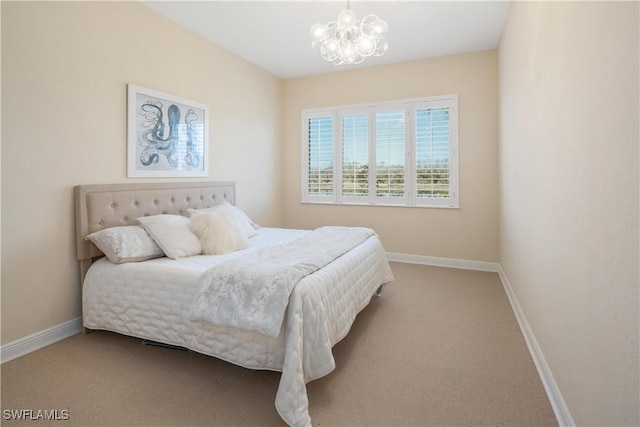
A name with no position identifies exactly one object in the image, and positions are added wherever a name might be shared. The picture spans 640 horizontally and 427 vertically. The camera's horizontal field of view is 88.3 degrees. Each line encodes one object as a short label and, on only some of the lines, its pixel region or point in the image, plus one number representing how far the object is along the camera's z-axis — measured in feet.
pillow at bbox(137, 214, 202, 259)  8.11
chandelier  8.08
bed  5.49
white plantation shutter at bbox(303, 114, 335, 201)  16.29
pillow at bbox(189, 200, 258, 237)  10.14
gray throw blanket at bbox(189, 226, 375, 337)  5.50
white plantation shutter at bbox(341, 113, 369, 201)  15.49
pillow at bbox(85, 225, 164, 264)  7.65
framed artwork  9.49
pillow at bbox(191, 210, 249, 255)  8.57
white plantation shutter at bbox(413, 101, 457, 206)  13.93
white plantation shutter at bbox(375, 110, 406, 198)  14.74
